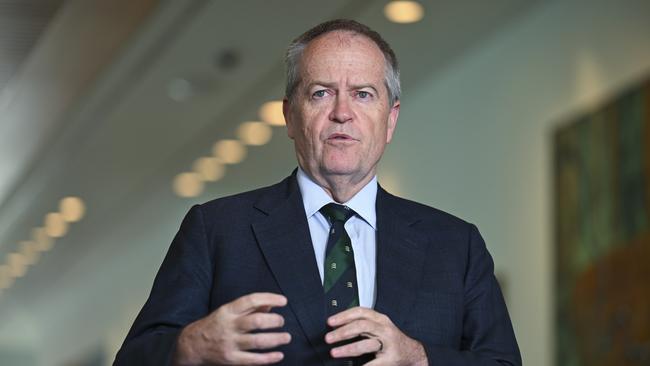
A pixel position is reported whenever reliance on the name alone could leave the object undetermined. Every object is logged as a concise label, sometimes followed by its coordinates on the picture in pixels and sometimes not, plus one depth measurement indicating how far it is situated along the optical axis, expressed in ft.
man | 8.82
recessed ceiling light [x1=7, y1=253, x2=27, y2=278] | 55.77
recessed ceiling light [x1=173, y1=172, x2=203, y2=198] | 46.06
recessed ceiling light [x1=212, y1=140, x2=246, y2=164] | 42.75
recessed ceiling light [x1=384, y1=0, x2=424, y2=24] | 31.09
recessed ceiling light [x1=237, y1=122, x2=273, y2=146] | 40.91
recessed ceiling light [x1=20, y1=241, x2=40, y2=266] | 53.36
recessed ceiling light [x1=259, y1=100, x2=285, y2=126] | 38.60
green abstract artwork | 29.40
